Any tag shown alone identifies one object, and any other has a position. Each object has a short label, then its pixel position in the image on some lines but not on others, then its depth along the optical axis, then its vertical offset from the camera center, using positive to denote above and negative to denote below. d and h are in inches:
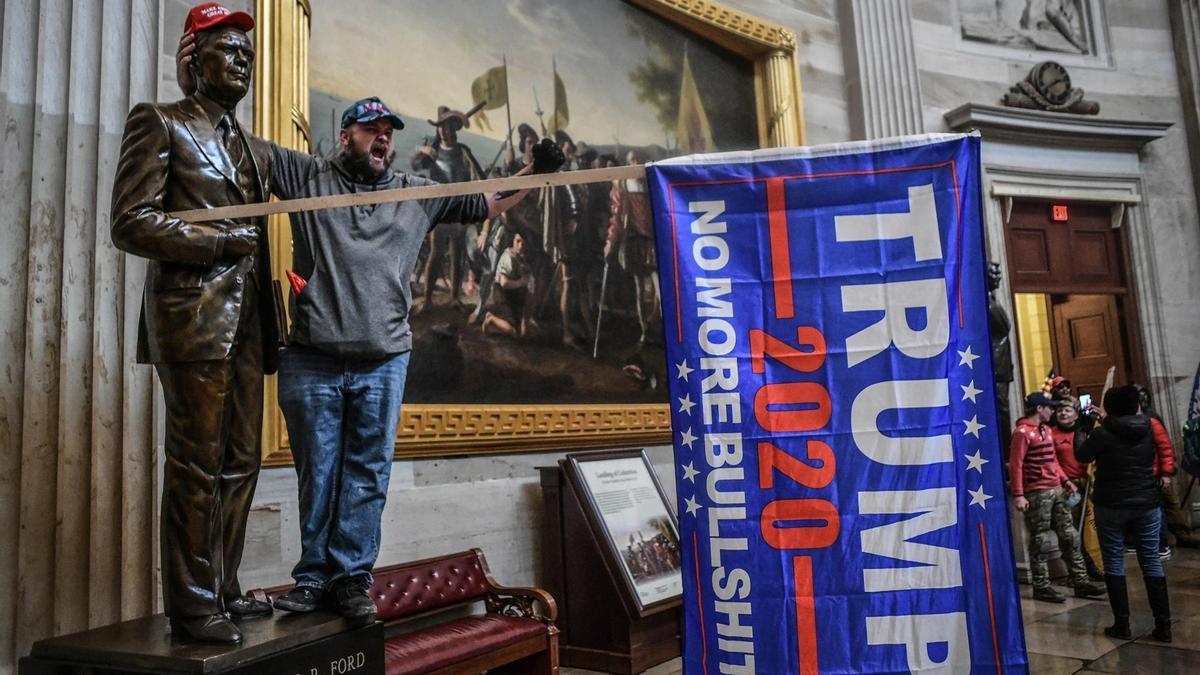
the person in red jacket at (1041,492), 262.2 -27.2
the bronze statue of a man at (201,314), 95.1 +15.6
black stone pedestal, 88.2 -21.4
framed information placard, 203.0 -24.1
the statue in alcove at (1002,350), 283.1 +19.2
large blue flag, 97.6 +0.4
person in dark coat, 209.8 -25.1
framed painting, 195.6 +70.7
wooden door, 384.8 +27.7
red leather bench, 162.2 -39.1
